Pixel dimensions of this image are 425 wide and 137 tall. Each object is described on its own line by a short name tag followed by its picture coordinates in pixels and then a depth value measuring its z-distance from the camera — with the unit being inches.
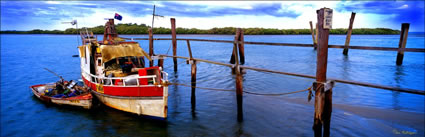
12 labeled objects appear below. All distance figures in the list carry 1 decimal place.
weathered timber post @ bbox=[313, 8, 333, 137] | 245.0
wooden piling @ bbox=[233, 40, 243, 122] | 353.7
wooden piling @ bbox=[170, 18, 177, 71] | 703.1
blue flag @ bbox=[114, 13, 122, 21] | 569.2
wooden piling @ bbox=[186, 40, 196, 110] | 461.1
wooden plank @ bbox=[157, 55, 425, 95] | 209.5
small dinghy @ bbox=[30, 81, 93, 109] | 459.5
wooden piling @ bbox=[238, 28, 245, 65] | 855.7
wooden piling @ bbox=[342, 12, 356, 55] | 1009.5
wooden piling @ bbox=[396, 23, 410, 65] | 762.8
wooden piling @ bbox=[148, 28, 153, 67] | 697.0
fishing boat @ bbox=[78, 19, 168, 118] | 381.7
